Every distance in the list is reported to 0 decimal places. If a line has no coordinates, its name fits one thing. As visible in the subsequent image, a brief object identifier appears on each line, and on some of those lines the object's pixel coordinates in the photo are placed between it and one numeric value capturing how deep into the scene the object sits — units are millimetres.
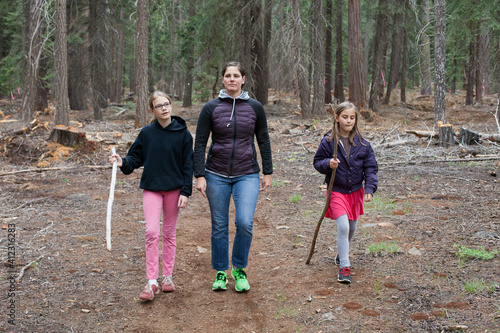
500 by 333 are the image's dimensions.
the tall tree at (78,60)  21120
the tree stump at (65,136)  12945
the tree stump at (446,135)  11922
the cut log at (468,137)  11720
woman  4512
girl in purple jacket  4699
